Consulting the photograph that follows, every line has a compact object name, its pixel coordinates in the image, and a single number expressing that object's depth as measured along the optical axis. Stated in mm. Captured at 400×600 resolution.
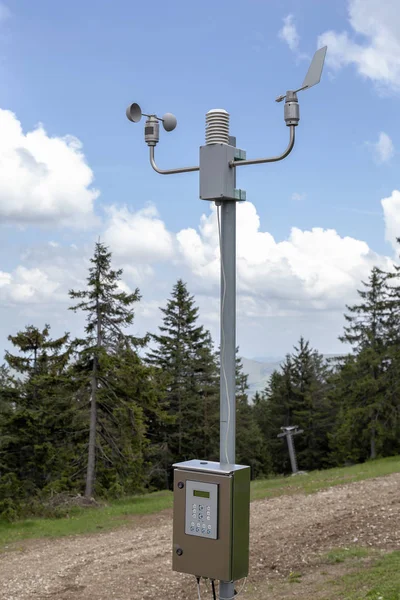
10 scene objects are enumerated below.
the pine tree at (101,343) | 18703
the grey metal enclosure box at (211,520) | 4207
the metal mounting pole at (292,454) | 28041
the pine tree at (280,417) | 45094
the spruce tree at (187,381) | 36000
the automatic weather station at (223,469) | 4227
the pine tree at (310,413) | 43500
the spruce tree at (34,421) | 22156
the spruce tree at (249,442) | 39503
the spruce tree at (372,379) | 29797
